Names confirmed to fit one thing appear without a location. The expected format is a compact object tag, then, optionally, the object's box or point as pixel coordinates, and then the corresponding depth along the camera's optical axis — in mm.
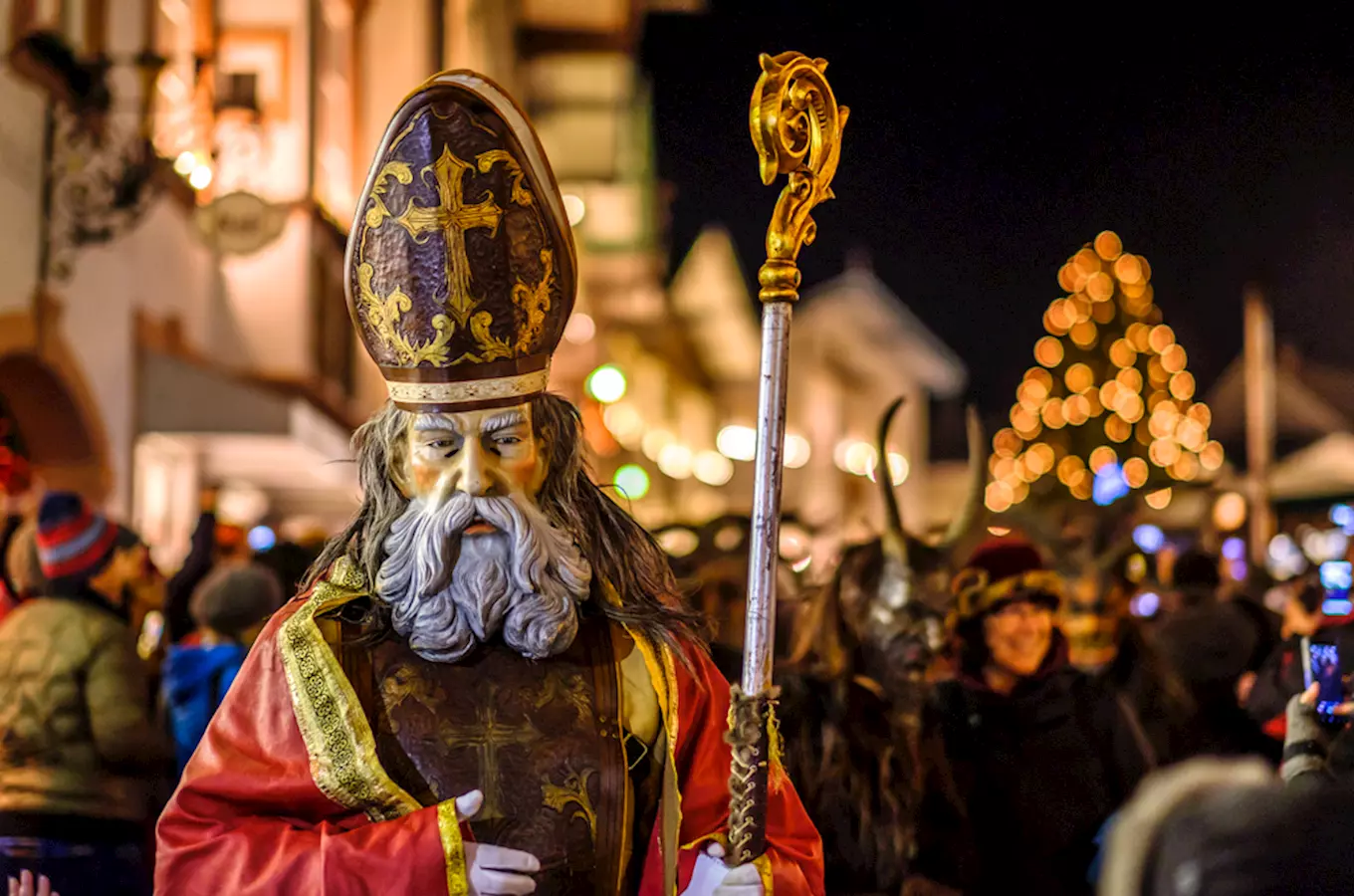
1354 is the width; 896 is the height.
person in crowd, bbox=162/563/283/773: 7082
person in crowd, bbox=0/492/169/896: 6176
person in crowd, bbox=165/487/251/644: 8508
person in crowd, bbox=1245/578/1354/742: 4910
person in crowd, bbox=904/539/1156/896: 6355
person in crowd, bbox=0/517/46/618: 6590
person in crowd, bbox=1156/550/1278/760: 7504
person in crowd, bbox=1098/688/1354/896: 2180
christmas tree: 43562
